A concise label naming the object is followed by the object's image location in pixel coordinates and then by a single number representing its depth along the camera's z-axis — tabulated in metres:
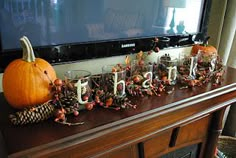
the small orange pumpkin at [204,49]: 1.25
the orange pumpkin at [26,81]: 0.72
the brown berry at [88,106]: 0.78
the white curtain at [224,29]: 1.52
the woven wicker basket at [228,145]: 1.75
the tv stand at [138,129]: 0.63
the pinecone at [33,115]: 0.67
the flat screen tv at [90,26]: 0.80
